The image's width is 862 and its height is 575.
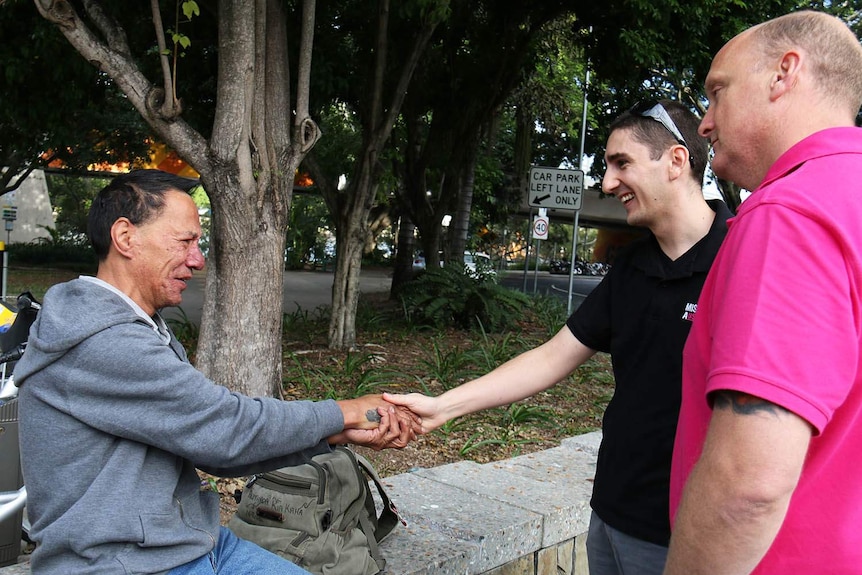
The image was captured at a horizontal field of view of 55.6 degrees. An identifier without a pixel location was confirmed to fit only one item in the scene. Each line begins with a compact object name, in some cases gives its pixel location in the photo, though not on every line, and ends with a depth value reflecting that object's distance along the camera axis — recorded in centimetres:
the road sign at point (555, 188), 1509
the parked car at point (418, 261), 3632
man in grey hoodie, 196
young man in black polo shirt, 234
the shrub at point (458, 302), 1189
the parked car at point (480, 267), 1332
